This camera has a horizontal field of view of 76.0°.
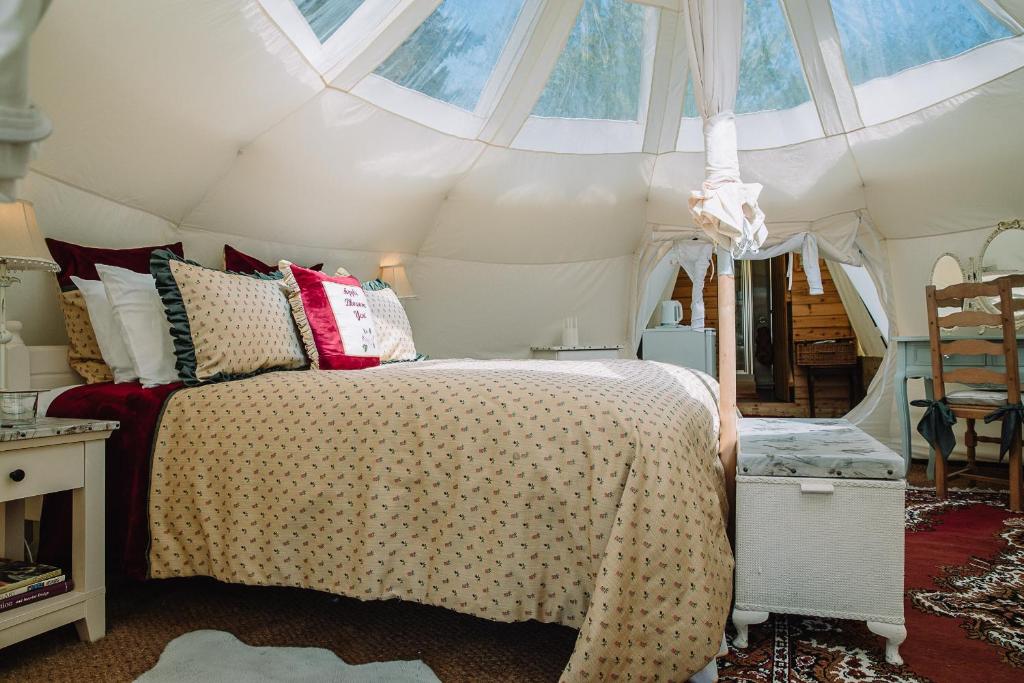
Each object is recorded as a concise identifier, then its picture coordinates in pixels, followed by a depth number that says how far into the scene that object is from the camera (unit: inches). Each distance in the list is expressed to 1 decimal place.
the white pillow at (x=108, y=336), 85.4
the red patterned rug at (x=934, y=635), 61.6
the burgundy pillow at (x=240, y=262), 120.2
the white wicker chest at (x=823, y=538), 63.6
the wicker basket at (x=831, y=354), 233.6
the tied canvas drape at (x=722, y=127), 80.3
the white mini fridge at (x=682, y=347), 209.2
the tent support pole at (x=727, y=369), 79.9
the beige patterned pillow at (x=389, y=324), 117.3
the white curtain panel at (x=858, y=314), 205.0
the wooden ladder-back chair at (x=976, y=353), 121.4
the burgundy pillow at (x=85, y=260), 90.1
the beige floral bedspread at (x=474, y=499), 55.0
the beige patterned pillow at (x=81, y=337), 88.0
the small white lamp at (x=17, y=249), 71.4
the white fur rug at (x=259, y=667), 60.1
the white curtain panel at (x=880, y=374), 174.2
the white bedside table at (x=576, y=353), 180.2
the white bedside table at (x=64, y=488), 60.8
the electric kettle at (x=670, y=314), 218.1
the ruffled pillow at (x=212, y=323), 81.0
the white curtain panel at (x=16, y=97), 23.7
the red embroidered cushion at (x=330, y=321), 96.9
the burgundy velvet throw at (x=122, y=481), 73.3
